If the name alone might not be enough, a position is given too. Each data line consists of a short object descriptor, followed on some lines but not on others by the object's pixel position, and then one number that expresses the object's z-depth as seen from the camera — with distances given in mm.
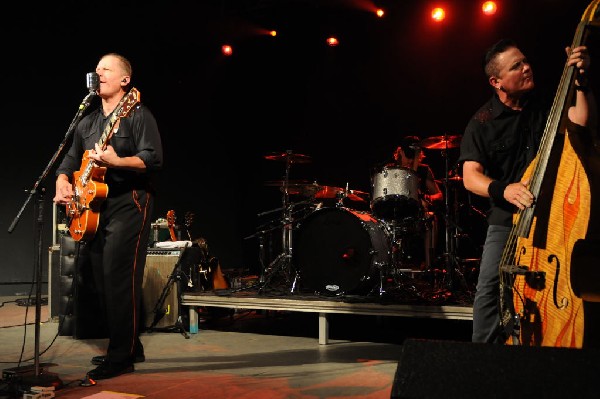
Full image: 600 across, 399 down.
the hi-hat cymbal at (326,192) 7500
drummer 7621
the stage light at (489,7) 8773
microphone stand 3289
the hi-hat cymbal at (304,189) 7322
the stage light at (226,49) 10648
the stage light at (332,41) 10039
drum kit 5984
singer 3891
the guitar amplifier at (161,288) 6109
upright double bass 2098
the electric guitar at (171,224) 7100
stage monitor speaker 1301
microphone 3531
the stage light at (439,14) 9203
